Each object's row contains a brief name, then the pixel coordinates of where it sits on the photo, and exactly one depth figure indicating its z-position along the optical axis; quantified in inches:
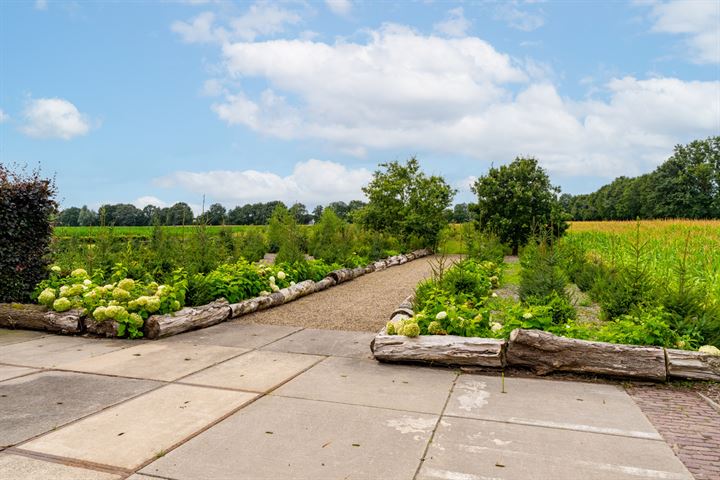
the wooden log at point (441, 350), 216.4
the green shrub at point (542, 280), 317.1
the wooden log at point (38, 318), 286.8
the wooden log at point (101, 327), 277.3
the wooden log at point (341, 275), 500.0
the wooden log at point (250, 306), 331.9
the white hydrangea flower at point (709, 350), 209.4
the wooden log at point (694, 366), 202.4
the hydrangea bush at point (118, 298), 275.6
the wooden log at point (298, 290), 393.2
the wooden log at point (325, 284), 457.7
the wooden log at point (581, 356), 204.4
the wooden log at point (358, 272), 560.6
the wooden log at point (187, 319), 276.1
